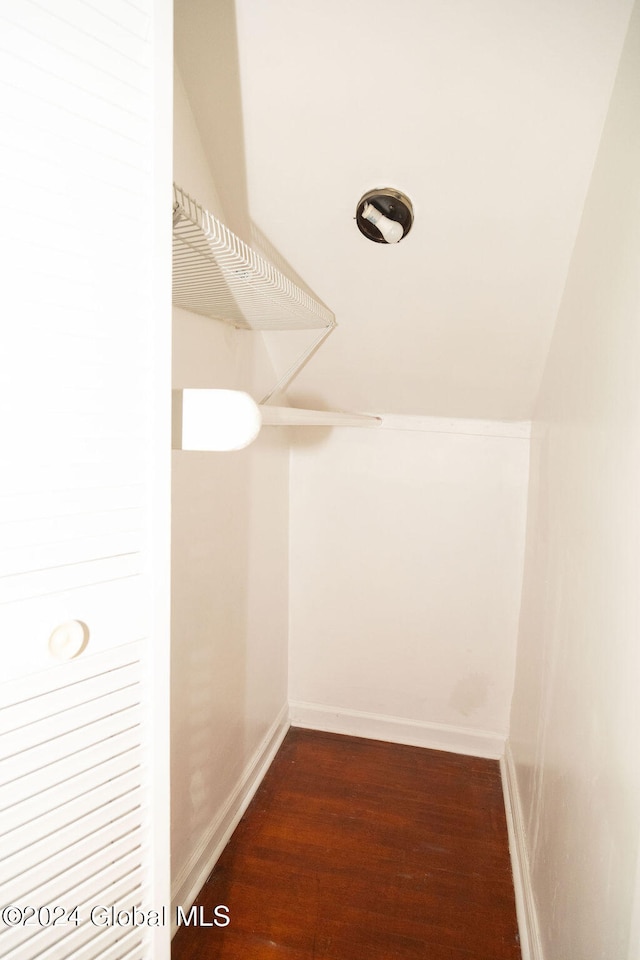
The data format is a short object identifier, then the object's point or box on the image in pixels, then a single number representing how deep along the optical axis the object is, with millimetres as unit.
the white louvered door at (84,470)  675
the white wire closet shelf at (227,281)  987
